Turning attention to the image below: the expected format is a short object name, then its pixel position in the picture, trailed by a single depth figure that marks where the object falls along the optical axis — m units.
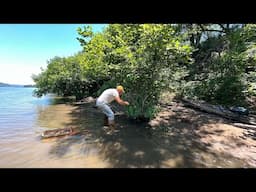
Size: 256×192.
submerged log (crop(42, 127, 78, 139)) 4.89
